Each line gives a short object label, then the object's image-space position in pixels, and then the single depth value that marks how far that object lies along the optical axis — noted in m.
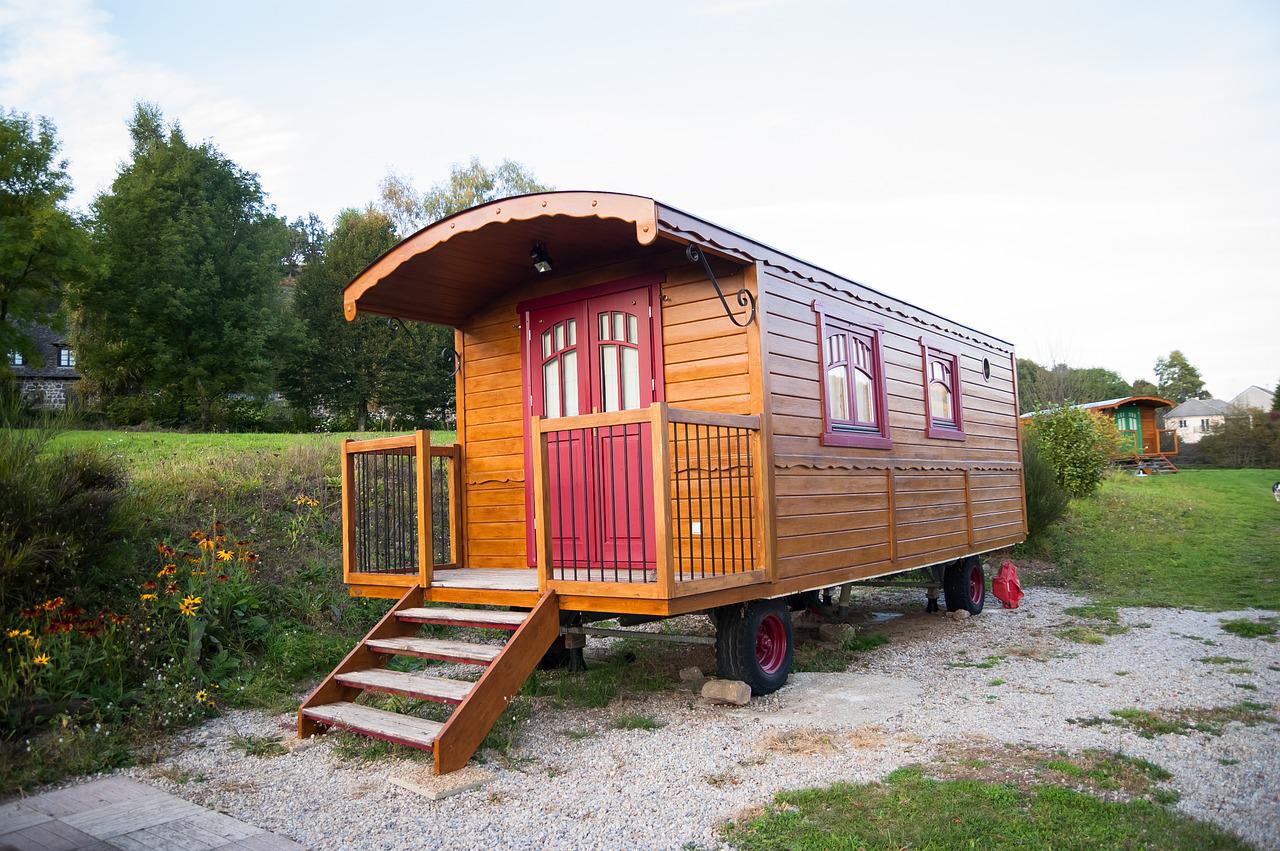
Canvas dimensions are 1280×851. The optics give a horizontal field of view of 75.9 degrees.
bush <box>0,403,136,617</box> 4.98
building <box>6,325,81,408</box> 31.84
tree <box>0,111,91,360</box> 19.25
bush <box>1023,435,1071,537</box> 12.52
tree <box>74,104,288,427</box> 22.25
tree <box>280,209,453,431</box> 26.27
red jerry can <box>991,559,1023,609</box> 9.30
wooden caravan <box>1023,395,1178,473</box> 26.91
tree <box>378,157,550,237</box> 29.86
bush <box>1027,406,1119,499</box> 15.41
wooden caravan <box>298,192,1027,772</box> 4.50
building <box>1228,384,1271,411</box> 64.39
